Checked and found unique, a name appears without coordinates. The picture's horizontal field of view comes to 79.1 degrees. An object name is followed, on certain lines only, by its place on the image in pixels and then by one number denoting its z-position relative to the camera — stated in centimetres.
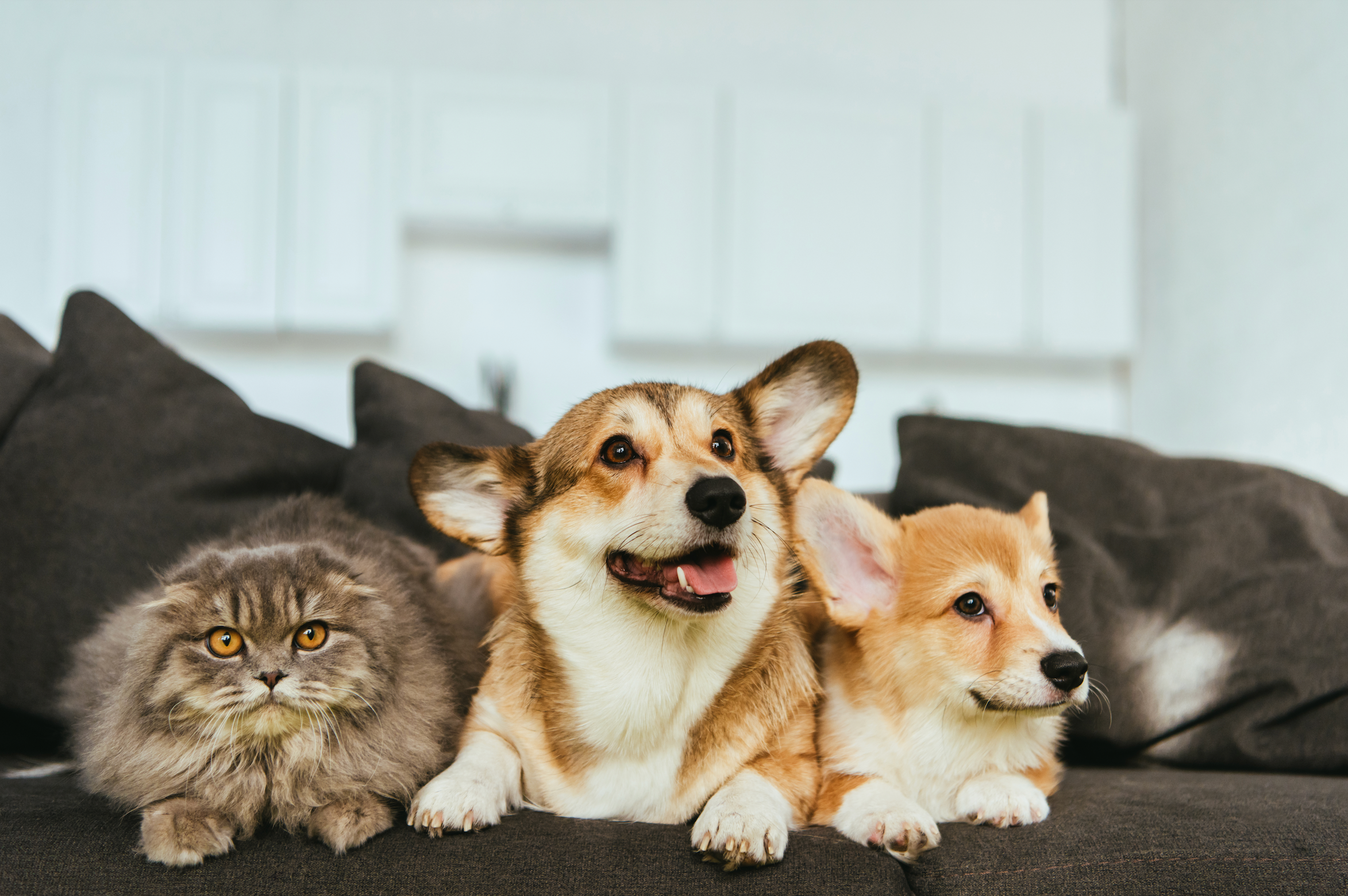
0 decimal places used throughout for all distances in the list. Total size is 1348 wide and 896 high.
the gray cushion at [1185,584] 151
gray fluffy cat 109
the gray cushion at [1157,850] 106
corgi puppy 120
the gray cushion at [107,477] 149
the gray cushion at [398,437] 177
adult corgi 120
